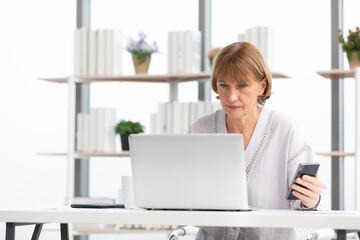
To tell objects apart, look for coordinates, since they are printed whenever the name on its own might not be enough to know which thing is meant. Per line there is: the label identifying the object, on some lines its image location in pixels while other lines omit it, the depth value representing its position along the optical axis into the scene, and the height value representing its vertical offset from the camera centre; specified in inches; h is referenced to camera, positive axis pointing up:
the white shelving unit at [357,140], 224.2 +2.5
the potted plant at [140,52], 253.1 +26.2
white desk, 91.7 -7.0
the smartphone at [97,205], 115.9 -7.1
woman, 135.0 +1.9
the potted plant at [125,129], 252.3 +5.3
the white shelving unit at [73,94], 249.3 +14.9
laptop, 101.1 -2.4
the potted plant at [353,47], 232.6 +25.8
